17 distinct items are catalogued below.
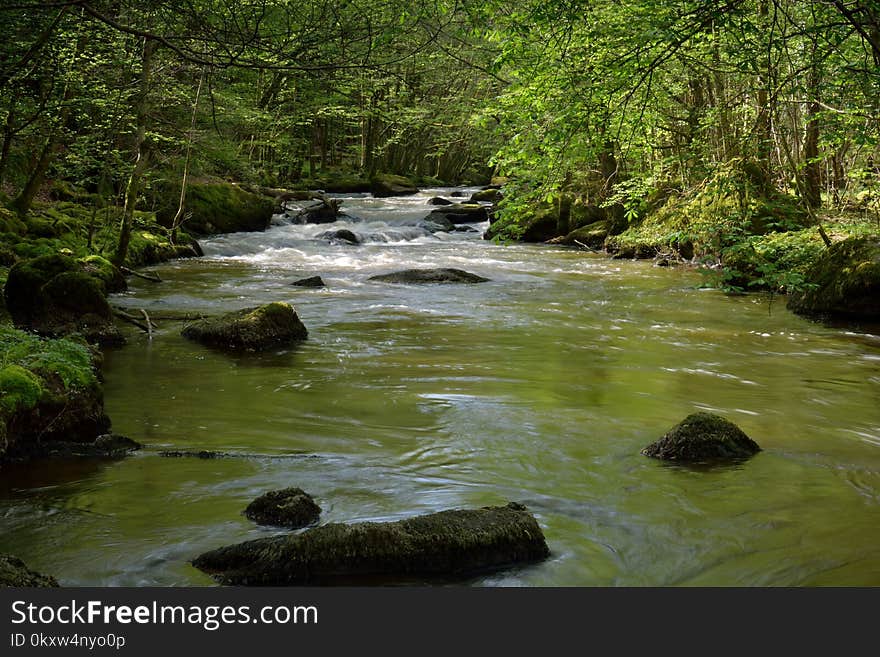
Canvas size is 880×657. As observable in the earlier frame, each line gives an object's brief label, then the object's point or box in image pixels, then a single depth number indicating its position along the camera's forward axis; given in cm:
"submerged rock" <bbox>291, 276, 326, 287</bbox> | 1642
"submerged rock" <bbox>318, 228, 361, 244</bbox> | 2491
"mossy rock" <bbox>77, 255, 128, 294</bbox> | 1400
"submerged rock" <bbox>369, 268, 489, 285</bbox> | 1716
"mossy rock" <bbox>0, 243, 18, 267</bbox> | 1270
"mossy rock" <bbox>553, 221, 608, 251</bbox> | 2448
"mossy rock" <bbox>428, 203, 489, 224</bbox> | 3114
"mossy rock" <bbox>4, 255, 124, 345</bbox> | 998
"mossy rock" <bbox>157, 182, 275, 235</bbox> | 2352
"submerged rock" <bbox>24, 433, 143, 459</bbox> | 591
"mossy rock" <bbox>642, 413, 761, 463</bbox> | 611
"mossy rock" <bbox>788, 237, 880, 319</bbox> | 1216
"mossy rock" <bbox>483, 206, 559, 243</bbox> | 2645
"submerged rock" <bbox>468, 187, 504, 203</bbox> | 3677
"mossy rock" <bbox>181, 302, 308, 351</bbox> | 1025
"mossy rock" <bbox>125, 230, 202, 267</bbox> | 1788
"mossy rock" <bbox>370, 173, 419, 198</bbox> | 3994
